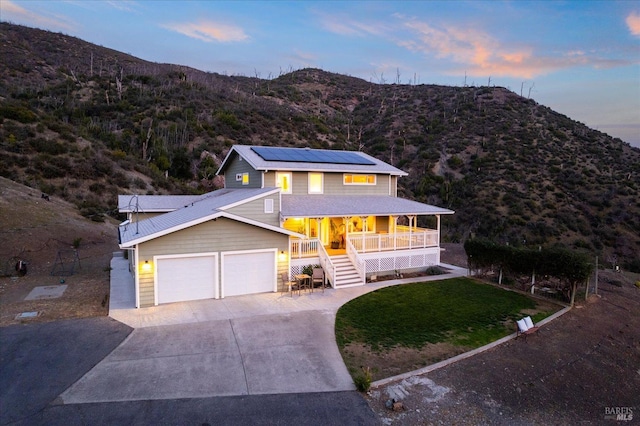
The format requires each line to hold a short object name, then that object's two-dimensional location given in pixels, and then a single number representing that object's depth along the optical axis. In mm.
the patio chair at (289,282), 15109
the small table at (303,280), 15163
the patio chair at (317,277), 15641
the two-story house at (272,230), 13172
